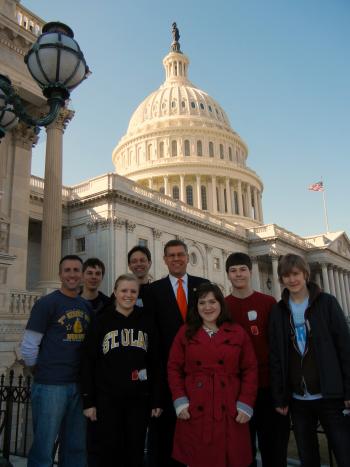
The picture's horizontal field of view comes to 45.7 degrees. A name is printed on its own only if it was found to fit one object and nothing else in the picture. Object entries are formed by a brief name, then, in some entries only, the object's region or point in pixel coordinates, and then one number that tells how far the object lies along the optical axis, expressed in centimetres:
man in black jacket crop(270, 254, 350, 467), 426
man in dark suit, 499
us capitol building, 1527
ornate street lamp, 569
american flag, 5241
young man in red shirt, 467
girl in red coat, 402
